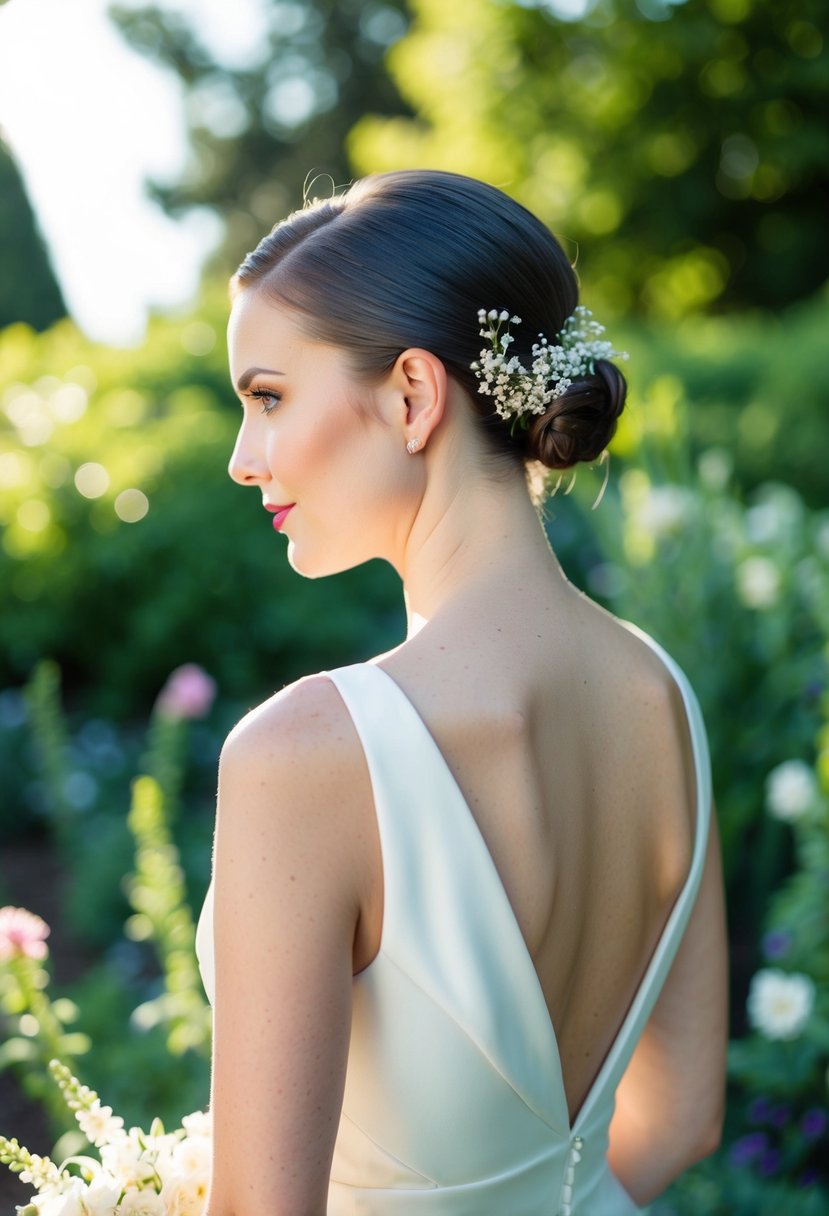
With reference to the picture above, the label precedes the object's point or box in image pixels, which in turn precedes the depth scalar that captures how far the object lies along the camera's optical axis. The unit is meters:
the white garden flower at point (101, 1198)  1.29
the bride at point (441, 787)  1.16
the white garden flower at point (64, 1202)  1.25
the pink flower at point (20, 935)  1.84
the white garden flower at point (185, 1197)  1.33
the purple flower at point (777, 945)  3.17
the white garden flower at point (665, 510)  3.97
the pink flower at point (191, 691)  3.52
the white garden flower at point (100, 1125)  1.43
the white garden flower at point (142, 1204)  1.32
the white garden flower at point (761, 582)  3.89
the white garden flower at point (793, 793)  3.15
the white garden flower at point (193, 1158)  1.36
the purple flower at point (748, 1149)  3.08
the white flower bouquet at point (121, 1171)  1.29
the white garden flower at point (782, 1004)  2.94
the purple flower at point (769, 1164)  3.10
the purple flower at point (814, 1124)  3.06
